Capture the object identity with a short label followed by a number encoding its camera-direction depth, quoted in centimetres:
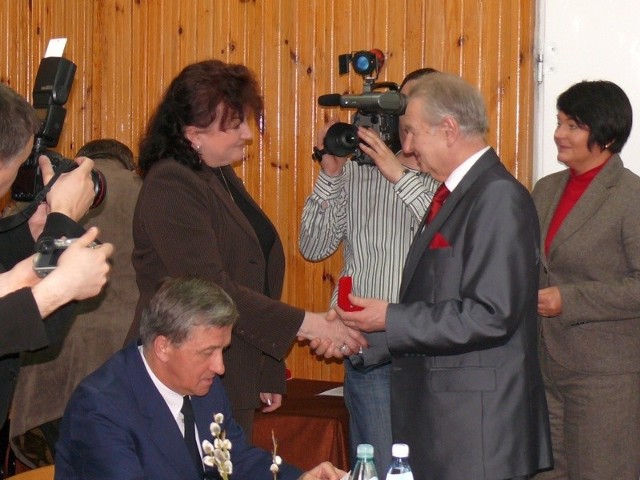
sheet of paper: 370
